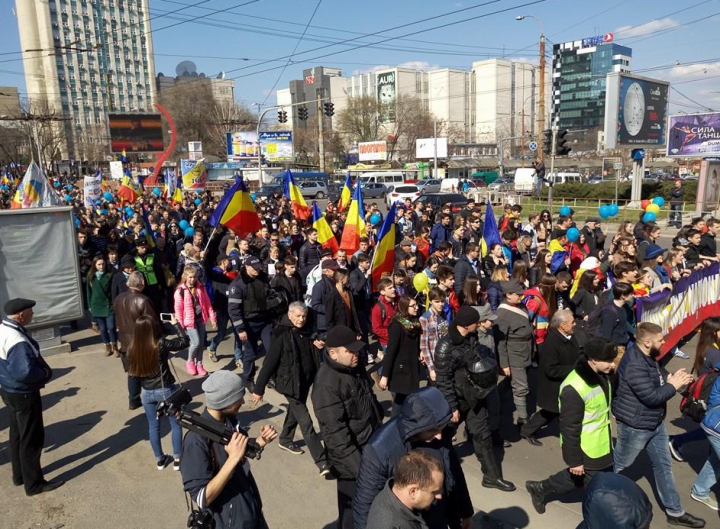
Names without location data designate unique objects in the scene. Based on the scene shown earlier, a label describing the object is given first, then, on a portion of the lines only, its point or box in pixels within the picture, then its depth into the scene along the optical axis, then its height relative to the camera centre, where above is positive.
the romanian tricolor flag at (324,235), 10.41 -1.36
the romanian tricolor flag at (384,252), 7.97 -1.33
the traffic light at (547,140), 22.37 +0.67
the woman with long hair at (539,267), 8.80 -1.79
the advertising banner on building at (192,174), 23.97 -0.32
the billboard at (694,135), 28.34 +0.90
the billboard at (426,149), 62.72 +1.23
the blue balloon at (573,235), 10.35 -1.48
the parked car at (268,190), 35.69 -1.73
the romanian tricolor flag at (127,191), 21.78 -0.90
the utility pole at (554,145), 21.81 +0.42
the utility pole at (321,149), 43.31 +1.10
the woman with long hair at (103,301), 8.05 -1.93
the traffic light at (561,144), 21.55 +0.46
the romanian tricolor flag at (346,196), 14.54 -0.90
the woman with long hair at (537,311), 6.07 -1.69
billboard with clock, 26.94 +2.12
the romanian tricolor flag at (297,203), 13.98 -1.00
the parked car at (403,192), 35.25 -2.04
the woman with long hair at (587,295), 6.63 -1.69
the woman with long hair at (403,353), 5.14 -1.80
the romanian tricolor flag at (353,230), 10.23 -1.26
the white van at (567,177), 46.94 -1.86
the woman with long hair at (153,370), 4.79 -1.76
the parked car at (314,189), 42.97 -2.04
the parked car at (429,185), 41.67 -1.98
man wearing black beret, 4.44 -1.78
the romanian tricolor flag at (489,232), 9.79 -1.32
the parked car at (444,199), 24.08 -1.75
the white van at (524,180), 39.75 -1.72
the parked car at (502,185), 42.06 -2.19
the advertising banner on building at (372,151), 64.06 +1.23
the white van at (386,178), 45.84 -1.39
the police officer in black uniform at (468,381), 4.25 -1.72
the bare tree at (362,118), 73.88 +5.84
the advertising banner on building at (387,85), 121.00 +16.64
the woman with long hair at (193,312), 7.07 -1.88
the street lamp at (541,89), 27.03 +3.28
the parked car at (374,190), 42.21 -2.22
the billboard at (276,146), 57.88 +1.88
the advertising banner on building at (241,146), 55.88 +1.92
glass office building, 143.00 +20.91
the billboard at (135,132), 50.94 +3.31
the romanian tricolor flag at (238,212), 9.77 -0.83
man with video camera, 2.71 -1.48
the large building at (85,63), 107.06 +23.11
